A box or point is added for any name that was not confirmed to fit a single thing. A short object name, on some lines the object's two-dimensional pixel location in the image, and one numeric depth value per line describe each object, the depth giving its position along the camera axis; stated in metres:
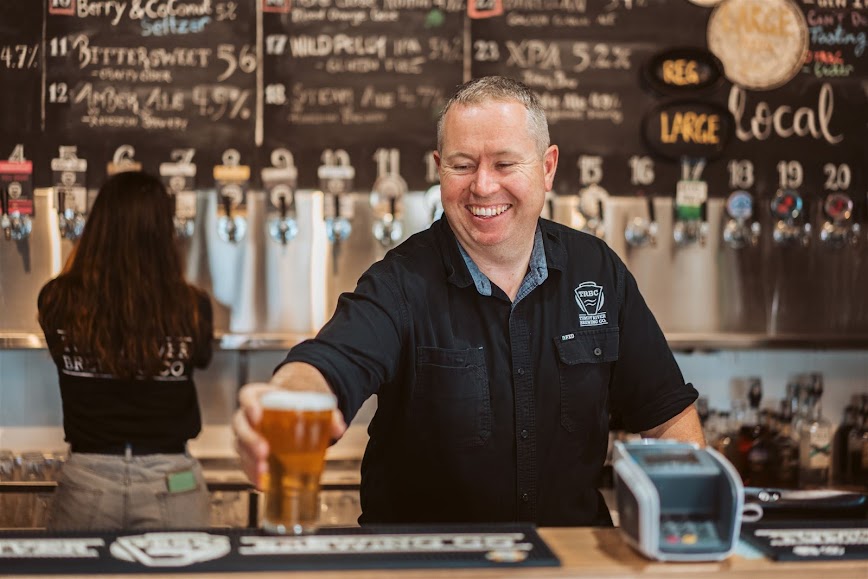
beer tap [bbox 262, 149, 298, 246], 3.50
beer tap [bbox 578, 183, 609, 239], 3.57
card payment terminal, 1.43
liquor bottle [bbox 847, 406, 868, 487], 3.58
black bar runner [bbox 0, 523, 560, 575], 1.38
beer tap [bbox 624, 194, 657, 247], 3.62
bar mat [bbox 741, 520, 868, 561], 1.47
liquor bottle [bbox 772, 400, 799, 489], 3.45
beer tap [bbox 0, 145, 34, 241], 3.47
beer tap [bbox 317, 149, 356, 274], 3.50
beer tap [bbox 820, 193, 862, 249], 3.65
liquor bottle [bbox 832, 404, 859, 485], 3.66
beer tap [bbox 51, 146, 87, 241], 3.44
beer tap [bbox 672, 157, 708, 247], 3.59
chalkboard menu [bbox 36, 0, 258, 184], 3.52
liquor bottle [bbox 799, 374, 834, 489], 3.51
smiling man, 2.02
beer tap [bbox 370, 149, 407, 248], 3.51
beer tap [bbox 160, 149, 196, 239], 3.49
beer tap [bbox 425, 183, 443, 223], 3.45
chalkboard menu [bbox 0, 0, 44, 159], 3.51
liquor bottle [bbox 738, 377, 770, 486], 3.46
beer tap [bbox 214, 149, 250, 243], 3.49
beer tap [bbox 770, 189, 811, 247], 3.63
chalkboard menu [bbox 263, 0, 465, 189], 3.54
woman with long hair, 2.81
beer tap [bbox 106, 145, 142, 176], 3.51
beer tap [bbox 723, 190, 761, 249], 3.62
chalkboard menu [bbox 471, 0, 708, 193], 3.58
